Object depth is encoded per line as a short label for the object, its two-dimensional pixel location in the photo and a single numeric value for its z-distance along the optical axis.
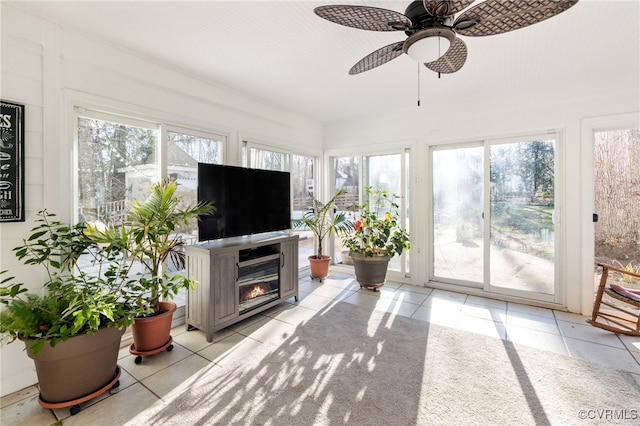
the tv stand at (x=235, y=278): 2.54
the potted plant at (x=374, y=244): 3.77
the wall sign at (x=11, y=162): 1.87
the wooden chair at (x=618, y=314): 2.53
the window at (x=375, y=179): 4.23
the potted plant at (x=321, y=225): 4.30
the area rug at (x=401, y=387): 1.66
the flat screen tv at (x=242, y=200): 2.69
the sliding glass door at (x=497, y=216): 3.38
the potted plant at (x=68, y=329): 1.60
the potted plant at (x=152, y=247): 2.01
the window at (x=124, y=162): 2.37
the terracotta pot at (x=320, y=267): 4.29
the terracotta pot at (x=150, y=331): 2.20
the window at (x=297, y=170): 3.87
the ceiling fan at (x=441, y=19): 1.39
